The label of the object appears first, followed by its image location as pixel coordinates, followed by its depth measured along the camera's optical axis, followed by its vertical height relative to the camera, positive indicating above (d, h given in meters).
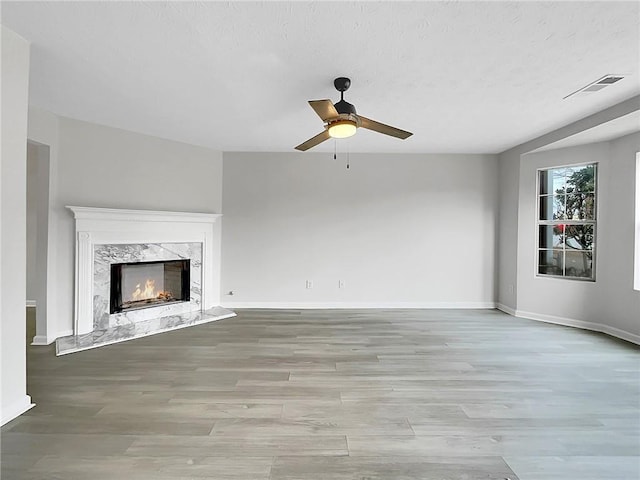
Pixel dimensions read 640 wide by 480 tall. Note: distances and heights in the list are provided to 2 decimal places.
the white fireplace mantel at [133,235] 3.86 +0.01
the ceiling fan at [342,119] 2.43 +0.93
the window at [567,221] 4.43 +0.29
